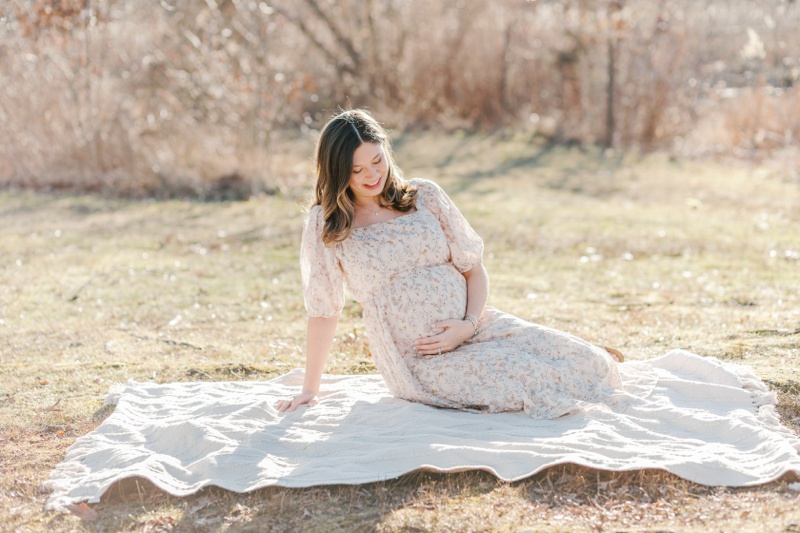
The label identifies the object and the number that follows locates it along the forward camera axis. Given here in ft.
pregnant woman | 12.56
